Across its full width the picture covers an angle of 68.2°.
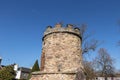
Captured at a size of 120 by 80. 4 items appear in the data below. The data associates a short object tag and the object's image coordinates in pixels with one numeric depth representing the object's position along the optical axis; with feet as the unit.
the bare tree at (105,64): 65.61
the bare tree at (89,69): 49.09
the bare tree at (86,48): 39.90
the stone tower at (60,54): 21.08
